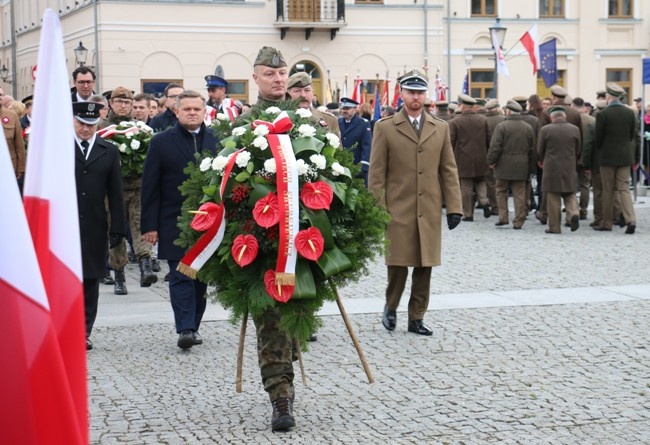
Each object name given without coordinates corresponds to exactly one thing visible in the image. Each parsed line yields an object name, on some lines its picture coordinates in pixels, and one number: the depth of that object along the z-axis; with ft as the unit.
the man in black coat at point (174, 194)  28.35
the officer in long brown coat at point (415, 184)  29.55
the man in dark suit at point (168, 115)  44.91
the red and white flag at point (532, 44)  96.53
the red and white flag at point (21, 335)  7.47
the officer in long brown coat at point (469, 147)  64.64
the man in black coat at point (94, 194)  28.50
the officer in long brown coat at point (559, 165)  56.75
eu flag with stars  94.32
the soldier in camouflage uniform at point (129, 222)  38.09
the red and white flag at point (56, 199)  7.94
